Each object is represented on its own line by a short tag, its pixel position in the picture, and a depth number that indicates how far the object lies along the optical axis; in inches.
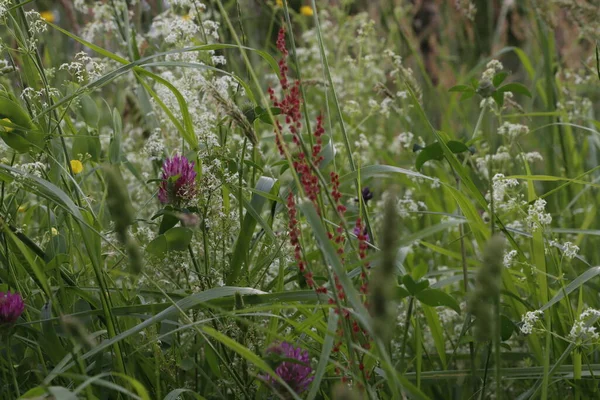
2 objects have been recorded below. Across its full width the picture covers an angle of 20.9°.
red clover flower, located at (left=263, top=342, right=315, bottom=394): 36.8
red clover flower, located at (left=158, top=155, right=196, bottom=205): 39.7
